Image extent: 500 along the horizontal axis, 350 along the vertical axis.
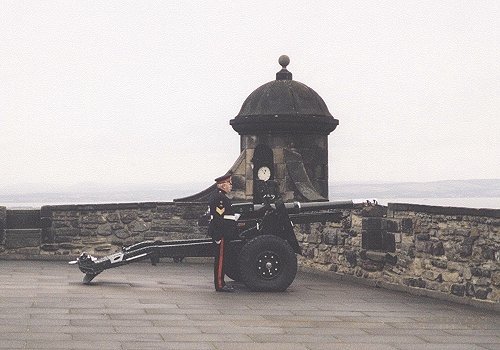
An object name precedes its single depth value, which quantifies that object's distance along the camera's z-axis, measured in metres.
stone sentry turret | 16.84
